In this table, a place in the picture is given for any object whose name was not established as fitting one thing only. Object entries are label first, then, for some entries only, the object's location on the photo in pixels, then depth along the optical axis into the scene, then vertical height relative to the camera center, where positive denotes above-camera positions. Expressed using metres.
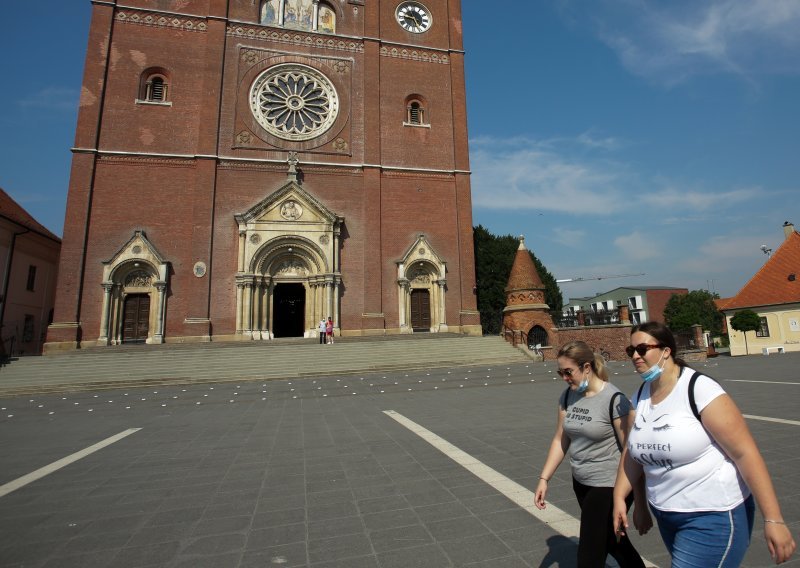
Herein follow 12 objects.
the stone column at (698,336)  22.01 +0.15
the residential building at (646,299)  69.81 +6.30
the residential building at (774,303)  27.20 +2.19
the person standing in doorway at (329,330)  19.97 +0.62
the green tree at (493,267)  32.53 +5.44
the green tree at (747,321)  26.23 +1.00
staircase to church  15.09 -0.58
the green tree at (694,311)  59.16 +3.64
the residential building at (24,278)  21.42 +3.58
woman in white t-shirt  1.78 -0.54
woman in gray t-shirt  2.40 -0.58
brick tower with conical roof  21.62 +1.75
